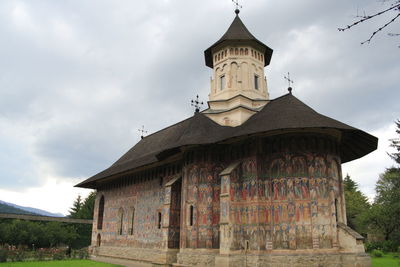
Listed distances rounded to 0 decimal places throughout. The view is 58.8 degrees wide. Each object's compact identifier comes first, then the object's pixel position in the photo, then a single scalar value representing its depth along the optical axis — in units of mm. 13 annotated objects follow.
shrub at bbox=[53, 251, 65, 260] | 24153
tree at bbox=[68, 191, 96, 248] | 36528
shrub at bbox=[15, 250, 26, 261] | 21725
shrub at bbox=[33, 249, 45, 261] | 23578
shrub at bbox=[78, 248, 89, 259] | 25831
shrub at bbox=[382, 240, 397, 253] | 26780
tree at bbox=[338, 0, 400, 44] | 3627
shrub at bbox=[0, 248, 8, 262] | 20906
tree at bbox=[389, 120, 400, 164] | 26317
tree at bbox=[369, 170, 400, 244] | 27109
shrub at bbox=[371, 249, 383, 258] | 23277
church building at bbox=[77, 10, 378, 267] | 14234
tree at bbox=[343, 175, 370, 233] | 33250
